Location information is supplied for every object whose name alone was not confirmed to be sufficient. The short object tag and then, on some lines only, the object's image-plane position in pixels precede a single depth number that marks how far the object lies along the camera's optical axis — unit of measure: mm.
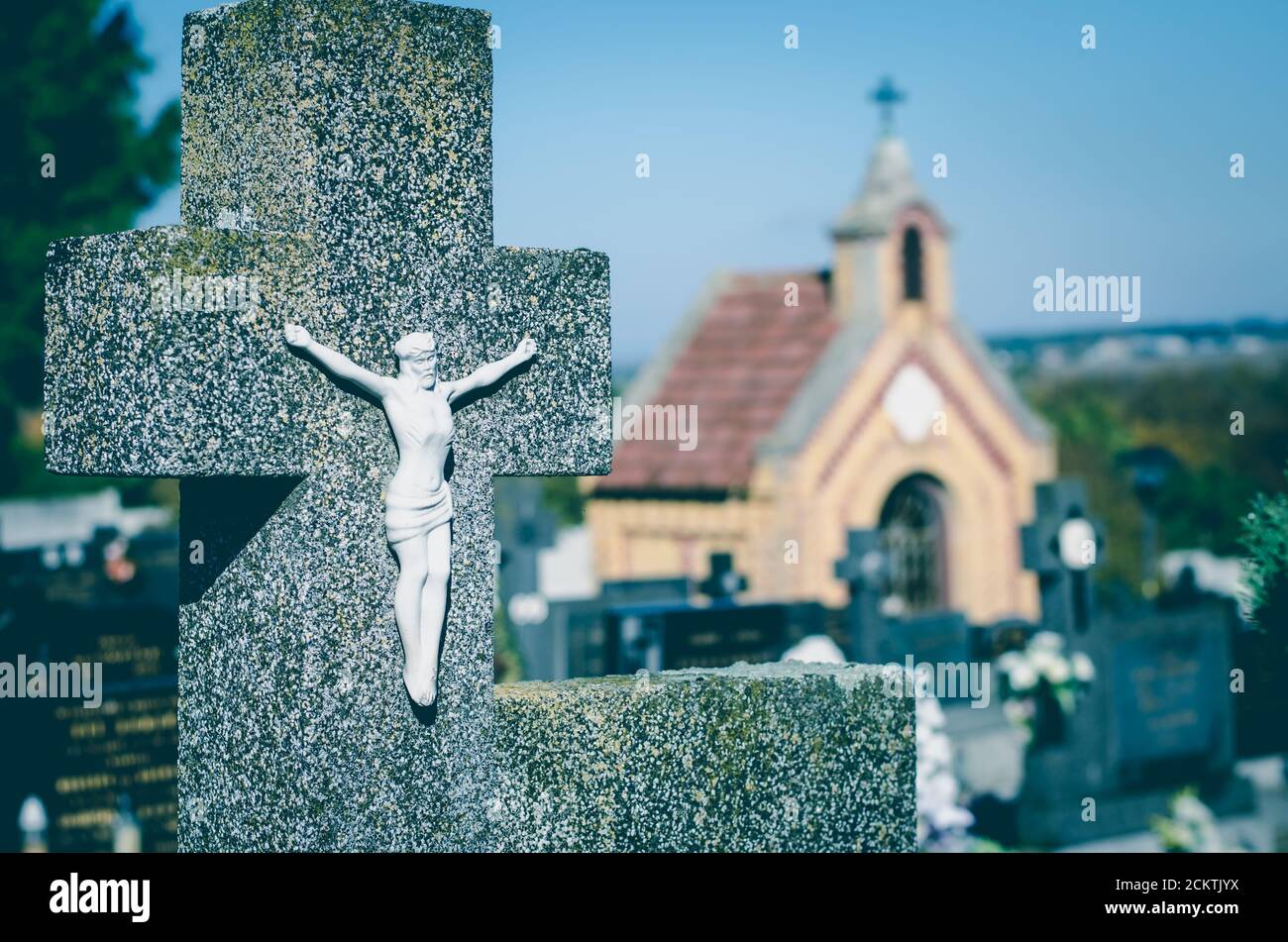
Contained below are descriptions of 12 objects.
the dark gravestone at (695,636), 9742
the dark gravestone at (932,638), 14414
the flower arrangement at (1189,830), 8953
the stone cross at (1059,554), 11227
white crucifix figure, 3234
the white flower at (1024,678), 10898
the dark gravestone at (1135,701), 10742
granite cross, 3105
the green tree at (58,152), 21828
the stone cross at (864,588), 12773
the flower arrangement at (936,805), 7957
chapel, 19328
